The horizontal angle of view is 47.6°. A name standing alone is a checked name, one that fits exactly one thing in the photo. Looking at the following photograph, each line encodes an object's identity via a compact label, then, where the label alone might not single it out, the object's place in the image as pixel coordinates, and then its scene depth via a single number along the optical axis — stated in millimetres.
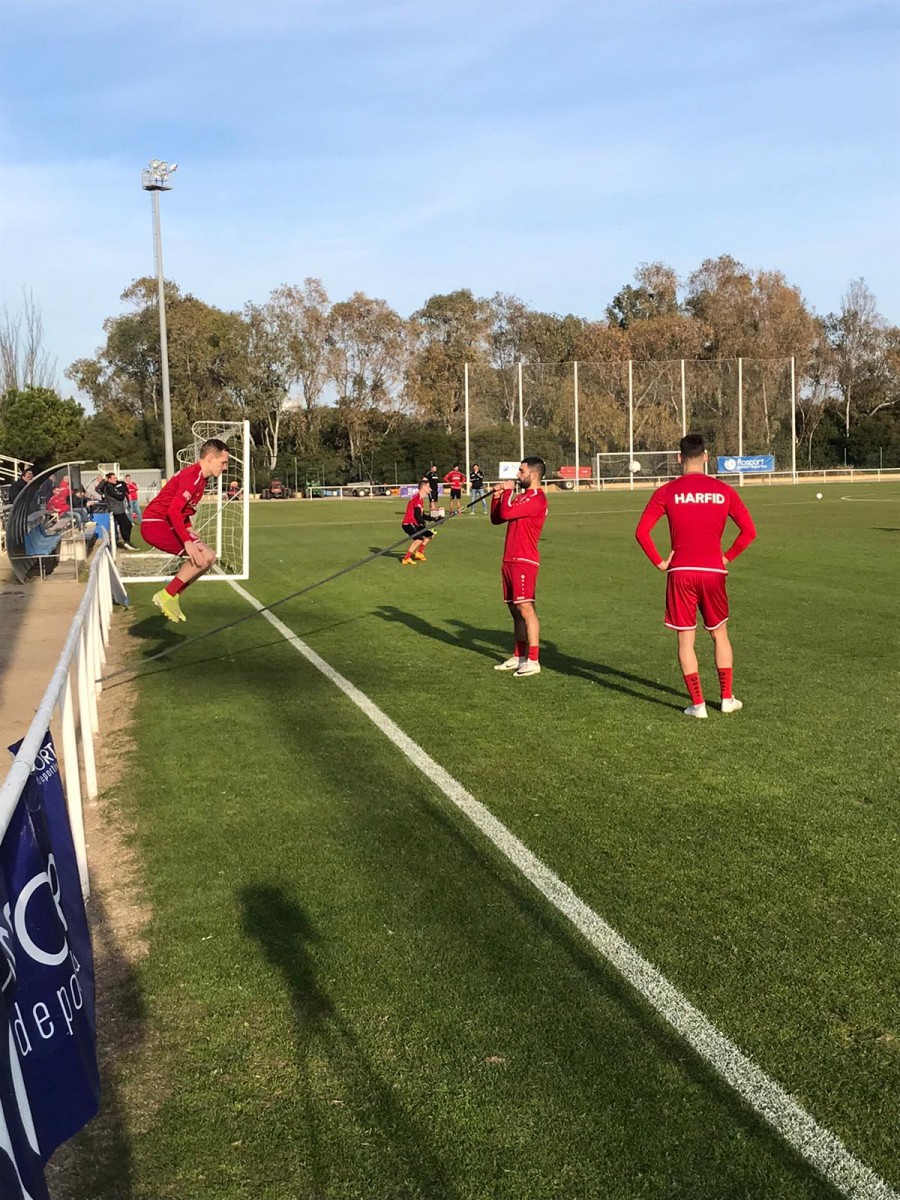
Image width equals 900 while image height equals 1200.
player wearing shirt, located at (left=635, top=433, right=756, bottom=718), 7402
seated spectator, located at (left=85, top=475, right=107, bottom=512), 28453
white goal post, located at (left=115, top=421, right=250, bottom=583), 17172
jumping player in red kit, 8914
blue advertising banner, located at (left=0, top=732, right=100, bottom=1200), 2141
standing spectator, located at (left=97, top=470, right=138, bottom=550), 26406
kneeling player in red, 21531
